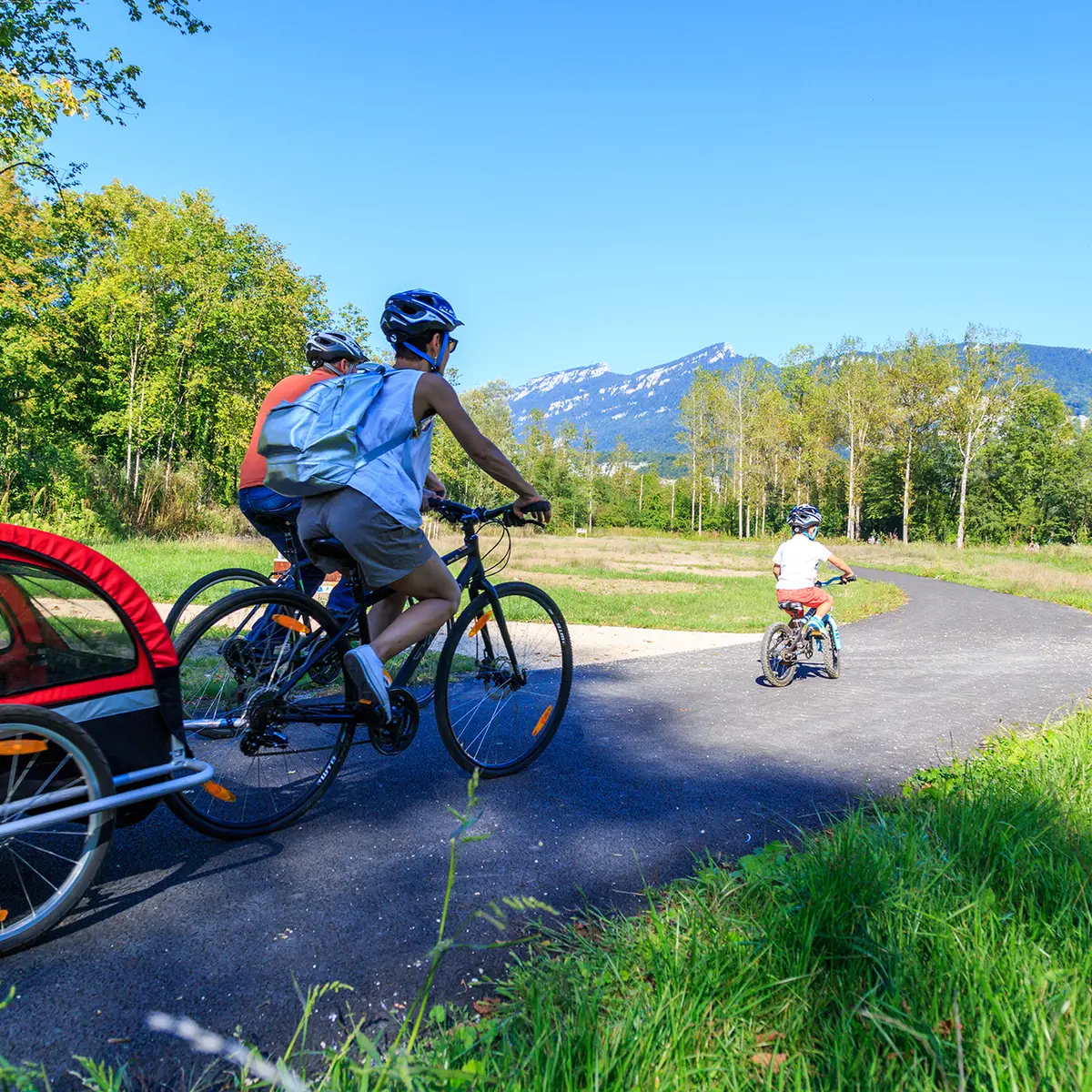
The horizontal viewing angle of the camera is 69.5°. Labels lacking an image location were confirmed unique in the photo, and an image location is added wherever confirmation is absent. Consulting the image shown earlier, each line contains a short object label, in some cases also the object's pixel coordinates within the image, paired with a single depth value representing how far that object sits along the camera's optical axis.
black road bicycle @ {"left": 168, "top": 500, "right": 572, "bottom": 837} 3.25
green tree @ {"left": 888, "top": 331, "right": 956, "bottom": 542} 55.23
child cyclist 7.84
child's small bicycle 7.37
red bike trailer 2.36
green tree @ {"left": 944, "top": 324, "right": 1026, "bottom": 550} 50.69
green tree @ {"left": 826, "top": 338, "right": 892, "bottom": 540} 59.09
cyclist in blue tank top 3.24
